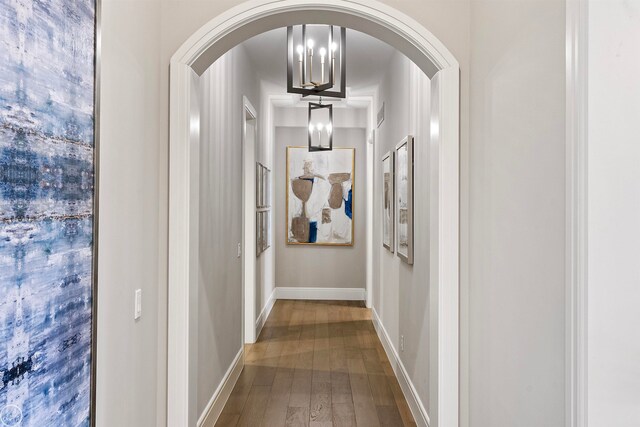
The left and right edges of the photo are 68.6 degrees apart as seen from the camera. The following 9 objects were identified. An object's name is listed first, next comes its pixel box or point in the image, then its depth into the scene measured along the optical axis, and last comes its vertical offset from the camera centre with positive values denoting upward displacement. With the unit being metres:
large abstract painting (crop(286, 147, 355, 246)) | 6.93 +0.34
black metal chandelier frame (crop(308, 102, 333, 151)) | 4.63 +0.80
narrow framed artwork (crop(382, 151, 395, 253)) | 4.11 +0.14
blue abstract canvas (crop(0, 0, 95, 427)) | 0.95 +0.01
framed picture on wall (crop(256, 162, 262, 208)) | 4.93 +0.32
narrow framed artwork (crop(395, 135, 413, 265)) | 3.26 +0.12
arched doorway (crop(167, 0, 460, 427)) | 1.97 +0.15
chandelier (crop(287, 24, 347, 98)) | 3.16 +1.12
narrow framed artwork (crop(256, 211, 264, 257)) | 4.88 -0.21
